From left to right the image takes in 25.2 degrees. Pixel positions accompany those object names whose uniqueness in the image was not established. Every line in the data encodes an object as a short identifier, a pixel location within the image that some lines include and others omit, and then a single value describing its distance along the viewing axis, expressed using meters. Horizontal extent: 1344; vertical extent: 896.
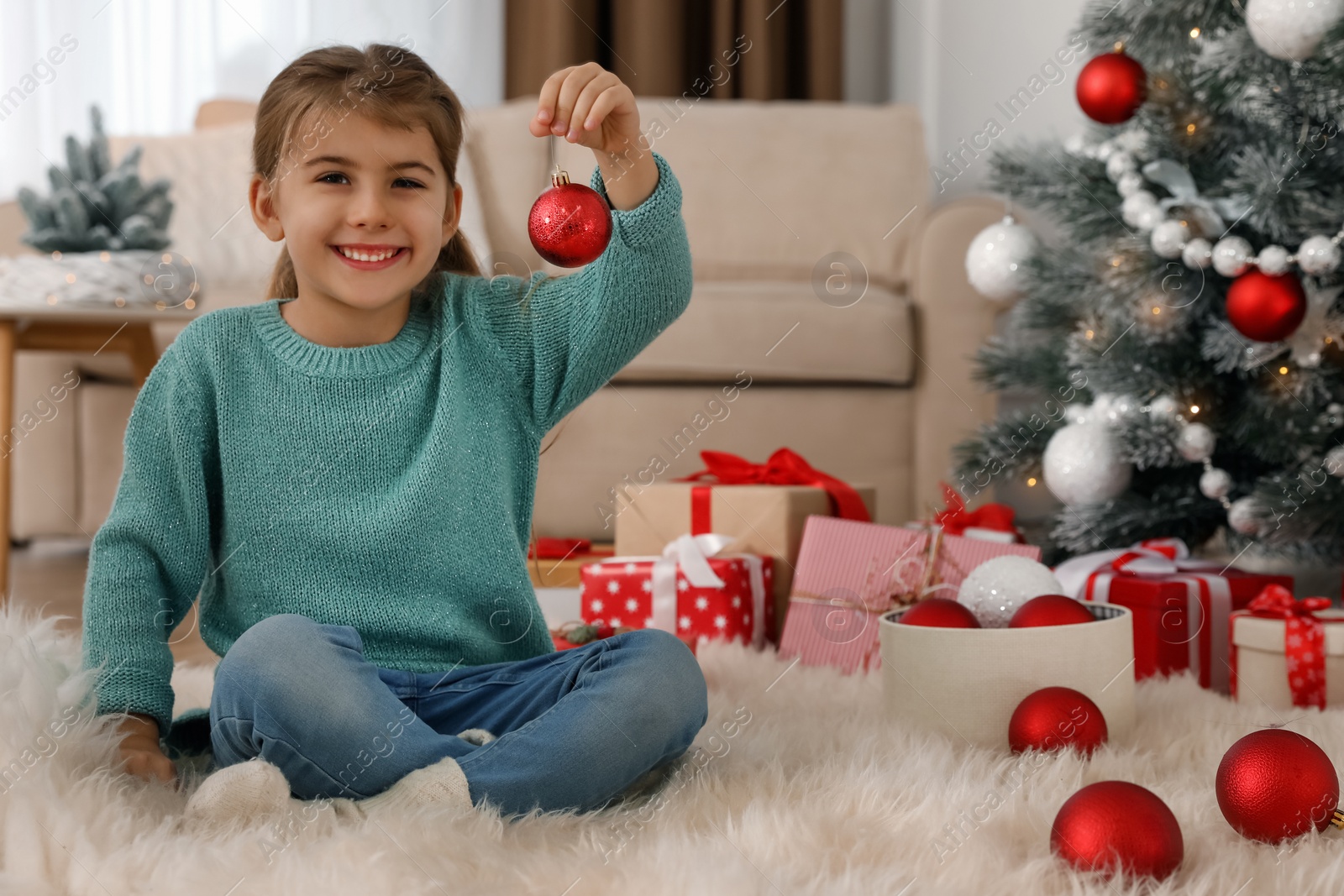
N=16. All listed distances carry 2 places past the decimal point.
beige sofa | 3.54
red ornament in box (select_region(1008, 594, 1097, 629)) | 2.32
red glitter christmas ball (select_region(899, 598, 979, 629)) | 2.35
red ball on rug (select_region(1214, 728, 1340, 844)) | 2.08
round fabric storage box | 2.30
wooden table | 3.06
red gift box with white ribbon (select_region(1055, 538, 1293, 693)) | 2.57
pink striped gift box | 2.66
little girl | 2.25
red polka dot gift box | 2.73
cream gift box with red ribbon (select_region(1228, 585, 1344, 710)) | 2.43
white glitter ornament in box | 2.41
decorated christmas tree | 2.69
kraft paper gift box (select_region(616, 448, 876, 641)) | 2.83
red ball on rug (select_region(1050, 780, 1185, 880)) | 2.03
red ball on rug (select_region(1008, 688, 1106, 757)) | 2.24
